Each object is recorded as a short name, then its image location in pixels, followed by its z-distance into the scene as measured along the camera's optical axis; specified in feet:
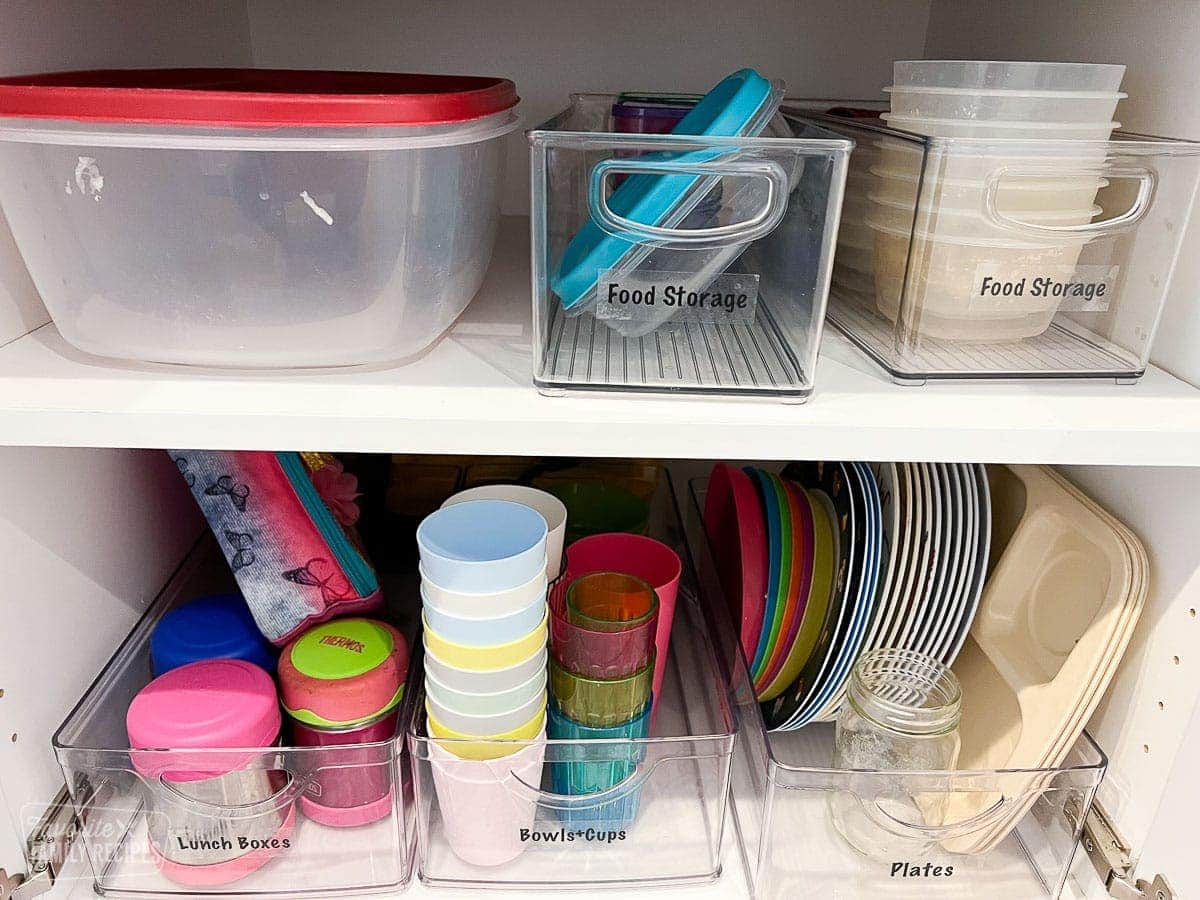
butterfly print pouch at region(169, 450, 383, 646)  2.29
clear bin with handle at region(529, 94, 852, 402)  1.73
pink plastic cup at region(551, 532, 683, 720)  2.53
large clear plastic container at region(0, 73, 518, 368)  1.69
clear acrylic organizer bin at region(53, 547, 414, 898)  2.13
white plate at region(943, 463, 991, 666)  2.36
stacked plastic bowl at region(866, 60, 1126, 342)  1.84
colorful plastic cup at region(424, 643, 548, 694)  2.05
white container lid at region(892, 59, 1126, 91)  1.88
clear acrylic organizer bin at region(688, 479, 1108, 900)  2.16
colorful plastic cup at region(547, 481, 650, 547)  3.14
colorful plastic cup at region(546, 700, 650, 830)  2.22
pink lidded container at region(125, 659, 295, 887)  2.11
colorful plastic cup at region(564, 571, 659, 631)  2.26
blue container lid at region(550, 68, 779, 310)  1.75
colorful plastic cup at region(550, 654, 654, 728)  2.19
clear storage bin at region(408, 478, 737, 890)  2.16
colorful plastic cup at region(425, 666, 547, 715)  2.08
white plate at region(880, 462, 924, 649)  2.38
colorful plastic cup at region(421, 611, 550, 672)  2.02
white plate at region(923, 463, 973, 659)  2.36
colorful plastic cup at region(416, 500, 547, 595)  1.94
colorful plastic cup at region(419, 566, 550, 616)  1.96
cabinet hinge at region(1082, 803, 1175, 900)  2.11
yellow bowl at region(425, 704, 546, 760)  2.12
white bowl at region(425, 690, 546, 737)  2.11
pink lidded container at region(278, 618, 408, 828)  2.22
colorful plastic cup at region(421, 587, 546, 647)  1.98
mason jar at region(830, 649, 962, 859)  2.23
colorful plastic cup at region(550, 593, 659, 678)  2.13
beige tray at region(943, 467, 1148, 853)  2.10
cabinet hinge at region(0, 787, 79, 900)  2.08
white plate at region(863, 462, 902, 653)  2.40
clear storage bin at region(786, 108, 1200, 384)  1.84
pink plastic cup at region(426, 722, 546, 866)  2.14
